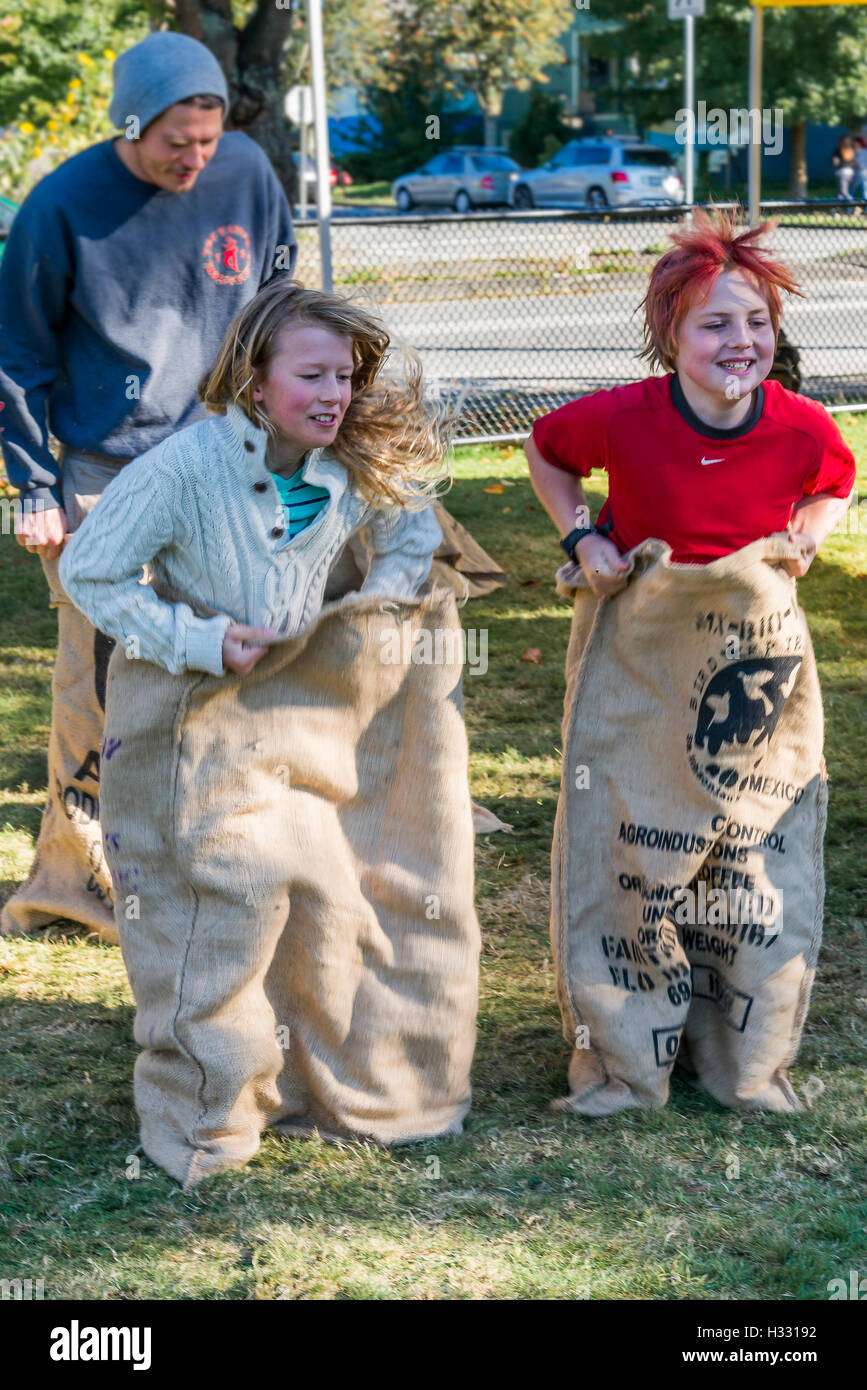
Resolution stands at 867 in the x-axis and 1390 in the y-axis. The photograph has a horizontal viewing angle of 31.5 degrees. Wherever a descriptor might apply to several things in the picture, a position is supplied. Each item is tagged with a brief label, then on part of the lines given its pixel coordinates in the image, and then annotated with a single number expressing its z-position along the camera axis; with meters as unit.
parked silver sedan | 34.84
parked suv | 31.42
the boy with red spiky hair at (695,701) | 3.00
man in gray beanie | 3.67
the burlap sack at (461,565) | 3.14
